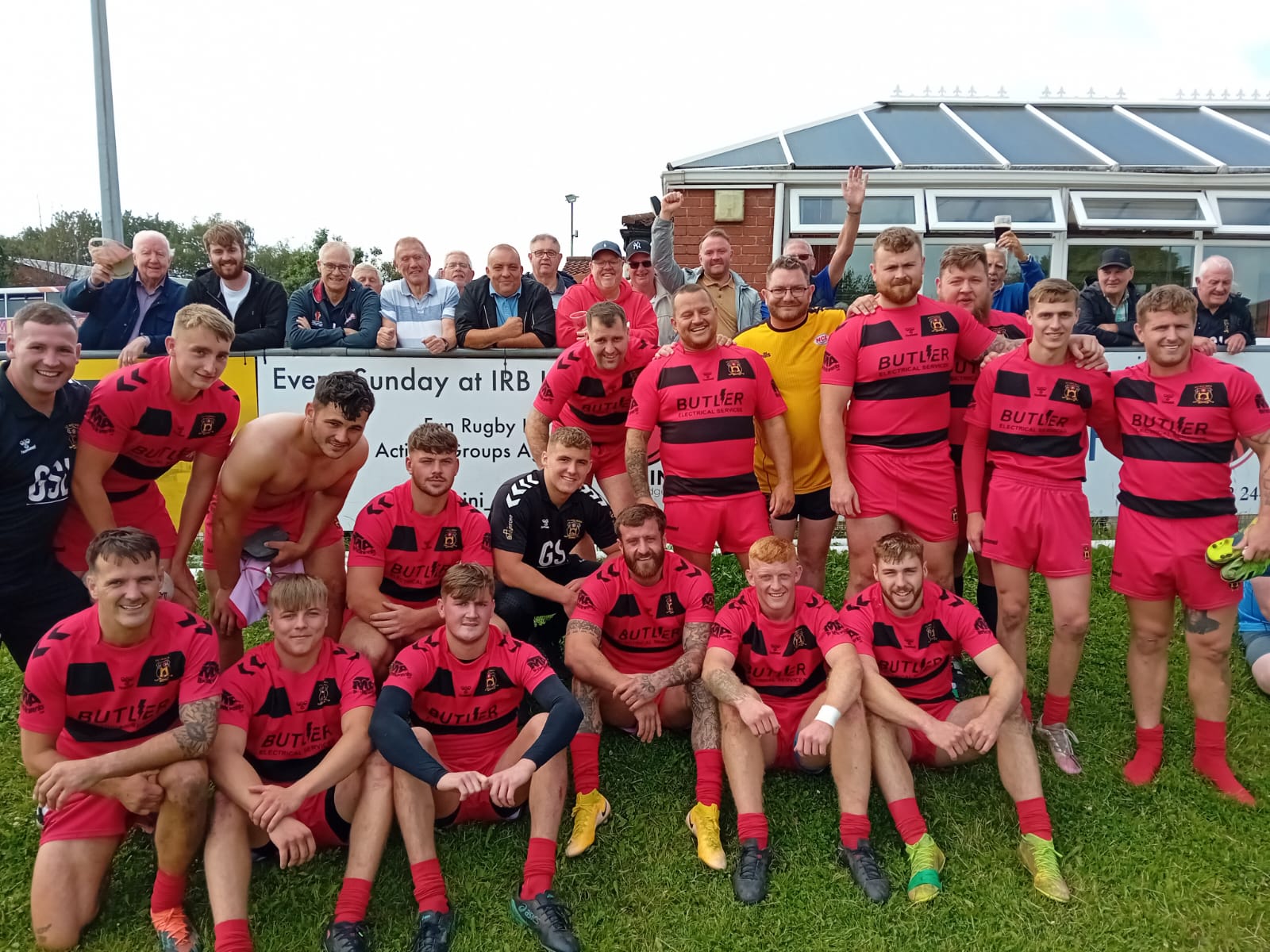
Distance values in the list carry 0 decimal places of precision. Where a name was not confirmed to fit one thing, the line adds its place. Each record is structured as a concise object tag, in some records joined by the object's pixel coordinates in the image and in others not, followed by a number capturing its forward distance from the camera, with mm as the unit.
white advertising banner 5988
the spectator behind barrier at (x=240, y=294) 5738
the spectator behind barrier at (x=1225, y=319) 5809
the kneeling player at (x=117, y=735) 3000
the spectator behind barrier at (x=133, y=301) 5617
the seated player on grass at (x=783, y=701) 3326
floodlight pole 6828
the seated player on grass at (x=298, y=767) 2961
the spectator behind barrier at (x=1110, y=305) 6352
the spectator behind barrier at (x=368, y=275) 7676
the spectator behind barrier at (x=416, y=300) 6320
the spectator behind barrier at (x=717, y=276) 5754
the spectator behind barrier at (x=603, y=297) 5926
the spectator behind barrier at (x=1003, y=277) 5609
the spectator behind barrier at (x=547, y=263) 6785
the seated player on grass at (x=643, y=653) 3650
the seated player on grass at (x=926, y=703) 3271
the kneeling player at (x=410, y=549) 4012
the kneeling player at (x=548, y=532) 4227
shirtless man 3812
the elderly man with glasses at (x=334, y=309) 6027
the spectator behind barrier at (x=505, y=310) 6082
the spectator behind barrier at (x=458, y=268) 7734
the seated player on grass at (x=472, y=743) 3062
